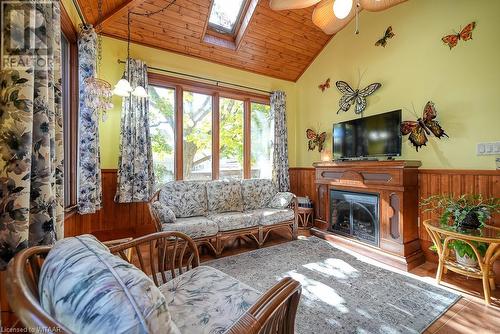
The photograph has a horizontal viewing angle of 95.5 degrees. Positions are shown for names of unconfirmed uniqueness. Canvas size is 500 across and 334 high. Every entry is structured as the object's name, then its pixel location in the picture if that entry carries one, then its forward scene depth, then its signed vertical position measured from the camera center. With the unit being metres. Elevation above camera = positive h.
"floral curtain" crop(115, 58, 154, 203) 3.06 +0.32
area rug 1.64 -1.11
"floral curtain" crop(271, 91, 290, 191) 4.38 +0.45
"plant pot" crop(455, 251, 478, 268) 2.06 -0.88
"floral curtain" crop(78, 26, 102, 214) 2.44 +0.41
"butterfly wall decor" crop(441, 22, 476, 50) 2.42 +1.43
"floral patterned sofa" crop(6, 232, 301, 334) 0.51 -0.33
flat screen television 2.88 +0.42
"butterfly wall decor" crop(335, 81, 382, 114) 3.33 +1.10
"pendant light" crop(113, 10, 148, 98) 2.34 +0.85
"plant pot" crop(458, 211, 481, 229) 2.03 -0.50
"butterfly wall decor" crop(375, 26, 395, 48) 3.12 +1.80
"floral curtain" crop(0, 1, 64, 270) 0.89 +0.16
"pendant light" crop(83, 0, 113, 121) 2.14 +0.74
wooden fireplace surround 2.58 -0.49
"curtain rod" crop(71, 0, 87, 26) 2.35 +1.71
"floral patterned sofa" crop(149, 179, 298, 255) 2.68 -0.60
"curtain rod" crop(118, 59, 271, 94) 3.41 +1.50
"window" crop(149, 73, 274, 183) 3.54 +0.64
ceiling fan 1.88 +1.43
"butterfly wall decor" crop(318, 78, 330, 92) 4.07 +1.49
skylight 3.58 +2.48
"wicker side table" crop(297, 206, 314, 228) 3.81 -0.84
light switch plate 2.24 +0.17
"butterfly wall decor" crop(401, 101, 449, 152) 2.67 +0.47
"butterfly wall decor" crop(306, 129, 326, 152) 4.15 +0.51
